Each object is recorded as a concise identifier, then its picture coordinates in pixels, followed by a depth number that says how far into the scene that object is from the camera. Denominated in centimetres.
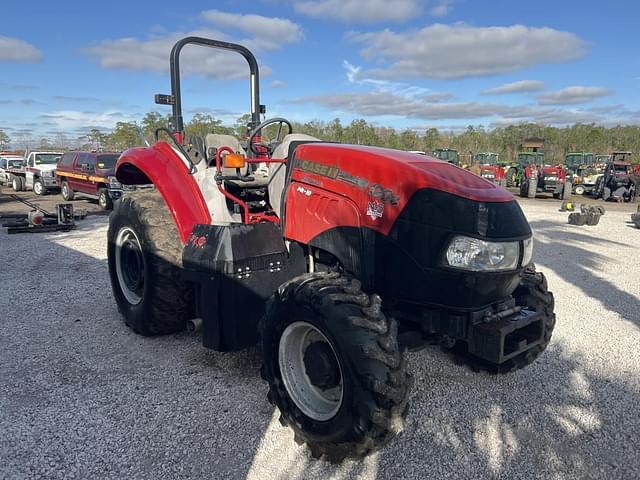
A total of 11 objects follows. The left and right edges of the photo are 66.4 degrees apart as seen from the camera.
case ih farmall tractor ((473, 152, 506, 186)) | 2223
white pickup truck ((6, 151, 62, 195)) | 1750
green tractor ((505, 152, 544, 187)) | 2382
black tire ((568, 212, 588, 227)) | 1148
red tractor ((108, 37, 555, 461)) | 239
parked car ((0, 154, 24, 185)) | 2120
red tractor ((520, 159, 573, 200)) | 1947
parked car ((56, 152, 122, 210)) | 1376
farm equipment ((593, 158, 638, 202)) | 1873
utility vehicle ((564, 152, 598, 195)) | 2109
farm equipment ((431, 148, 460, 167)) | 2541
